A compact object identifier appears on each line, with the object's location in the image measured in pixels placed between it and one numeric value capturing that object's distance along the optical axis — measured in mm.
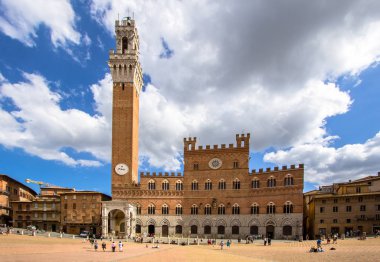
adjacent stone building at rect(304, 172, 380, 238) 57438
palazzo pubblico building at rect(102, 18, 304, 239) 63219
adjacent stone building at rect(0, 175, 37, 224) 68062
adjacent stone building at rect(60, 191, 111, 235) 68500
